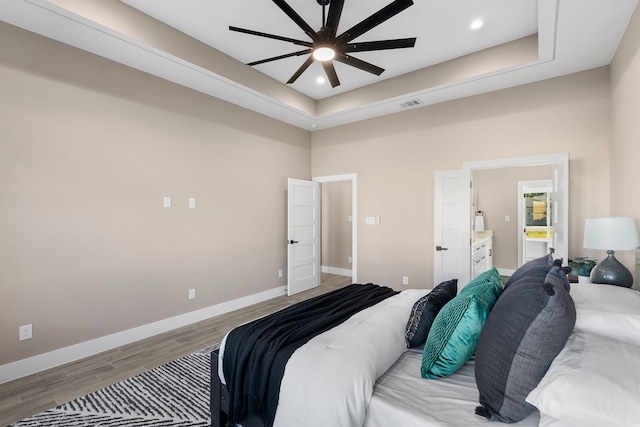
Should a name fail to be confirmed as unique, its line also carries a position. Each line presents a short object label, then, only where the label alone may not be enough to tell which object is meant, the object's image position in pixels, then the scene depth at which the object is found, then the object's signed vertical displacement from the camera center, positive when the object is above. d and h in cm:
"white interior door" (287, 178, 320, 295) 520 -39
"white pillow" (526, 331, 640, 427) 85 -52
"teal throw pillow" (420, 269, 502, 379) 142 -59
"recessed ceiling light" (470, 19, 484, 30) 306 +197
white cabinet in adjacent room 499 -70
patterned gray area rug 209 -144
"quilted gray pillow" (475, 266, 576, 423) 108 -50
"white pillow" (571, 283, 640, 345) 122 -43
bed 96 -61
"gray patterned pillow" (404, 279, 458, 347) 176 -62
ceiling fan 219 +145
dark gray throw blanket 157 -78
